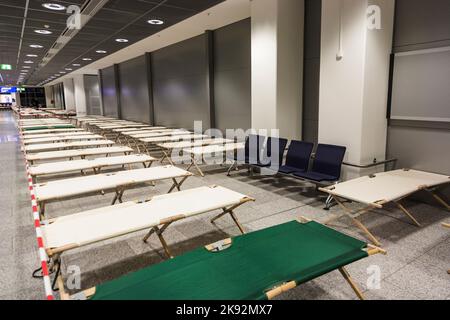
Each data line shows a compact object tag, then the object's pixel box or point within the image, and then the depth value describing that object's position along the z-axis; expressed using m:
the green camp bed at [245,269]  1.89
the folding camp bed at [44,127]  10.77
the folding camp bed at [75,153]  5.63
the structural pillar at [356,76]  4.41
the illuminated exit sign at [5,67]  14.70
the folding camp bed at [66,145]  6.60
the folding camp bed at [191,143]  6.78
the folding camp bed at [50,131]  9.59
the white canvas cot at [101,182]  3.56
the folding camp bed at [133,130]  9.58
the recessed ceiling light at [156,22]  6.75
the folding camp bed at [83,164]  4.69
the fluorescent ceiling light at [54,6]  5.46
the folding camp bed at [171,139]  7.65
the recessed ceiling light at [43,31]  7.52
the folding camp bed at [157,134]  8.43
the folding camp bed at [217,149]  6.17
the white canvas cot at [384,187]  3.40
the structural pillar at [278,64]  5.73
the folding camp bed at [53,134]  8.48
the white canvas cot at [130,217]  2.42
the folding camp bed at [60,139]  7.64
